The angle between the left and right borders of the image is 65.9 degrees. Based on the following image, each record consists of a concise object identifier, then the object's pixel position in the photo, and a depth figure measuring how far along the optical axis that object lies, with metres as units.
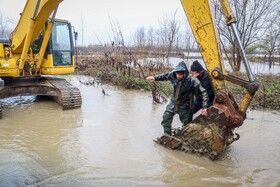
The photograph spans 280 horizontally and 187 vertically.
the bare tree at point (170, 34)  11.24
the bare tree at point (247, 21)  12.57
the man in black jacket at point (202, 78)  3.83
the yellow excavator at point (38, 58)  5.80
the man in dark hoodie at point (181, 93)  3.80
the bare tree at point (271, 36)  13.46
